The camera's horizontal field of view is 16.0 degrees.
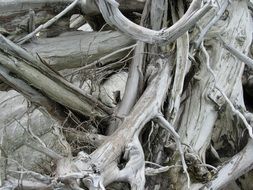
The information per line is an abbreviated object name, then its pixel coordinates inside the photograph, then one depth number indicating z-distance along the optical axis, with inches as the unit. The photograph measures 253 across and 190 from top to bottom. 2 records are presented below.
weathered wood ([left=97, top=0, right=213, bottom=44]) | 192.3
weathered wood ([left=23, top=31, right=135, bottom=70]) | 229.1
